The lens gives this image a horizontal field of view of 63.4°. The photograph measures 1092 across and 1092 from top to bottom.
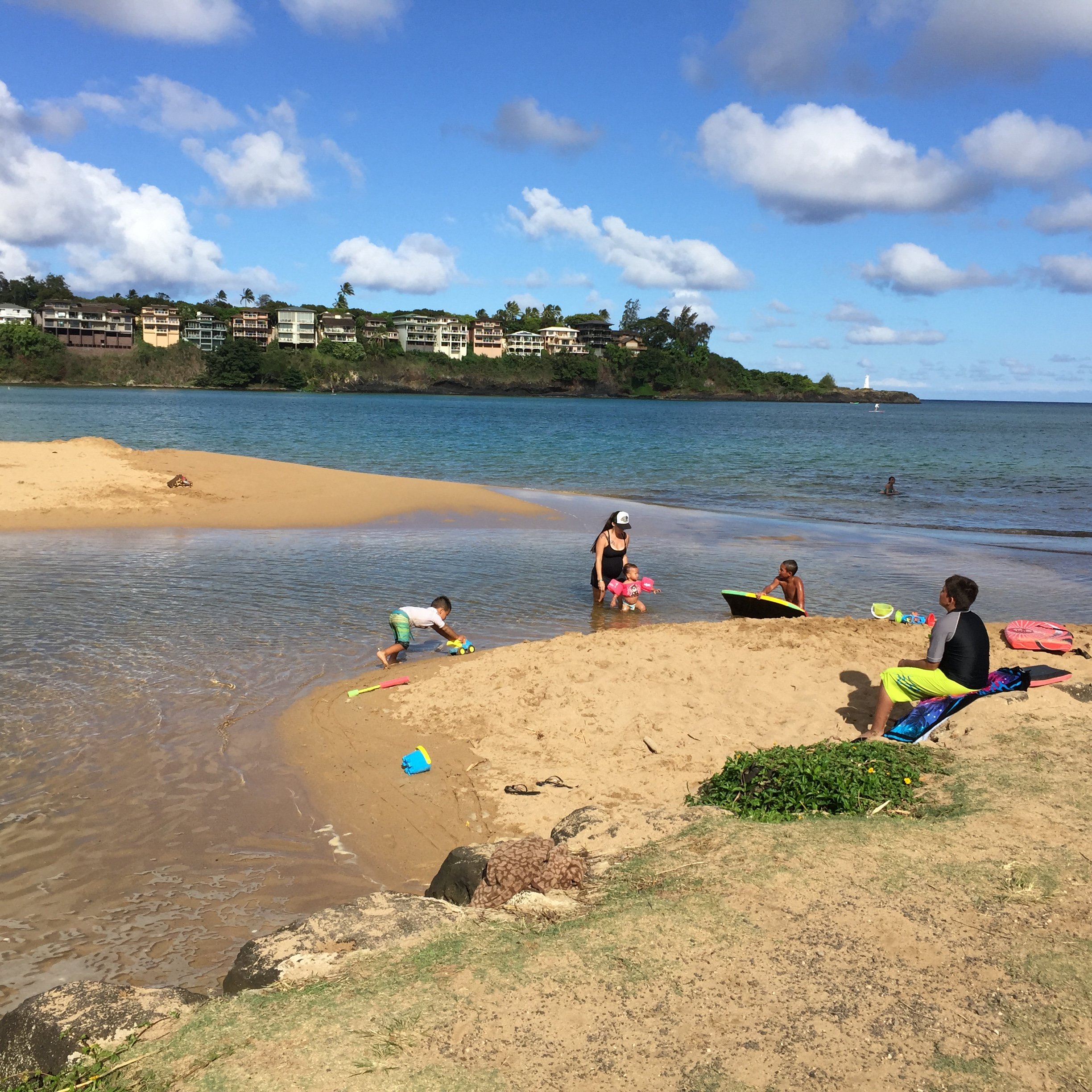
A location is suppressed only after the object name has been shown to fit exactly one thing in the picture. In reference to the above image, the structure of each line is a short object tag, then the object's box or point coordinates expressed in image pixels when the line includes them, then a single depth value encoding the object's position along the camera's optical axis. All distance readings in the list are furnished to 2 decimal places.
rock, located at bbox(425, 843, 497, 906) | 5.22
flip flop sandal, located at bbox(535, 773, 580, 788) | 7.30
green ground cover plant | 5.95
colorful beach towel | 7.09
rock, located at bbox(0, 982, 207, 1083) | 3.76
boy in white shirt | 10.59
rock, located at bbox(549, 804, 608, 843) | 6.04
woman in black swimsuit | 14.43
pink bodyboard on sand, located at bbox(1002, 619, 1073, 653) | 9.29
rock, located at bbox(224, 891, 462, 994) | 4.25
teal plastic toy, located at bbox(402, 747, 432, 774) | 7.69
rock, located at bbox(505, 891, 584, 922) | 4.70
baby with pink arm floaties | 13.74
